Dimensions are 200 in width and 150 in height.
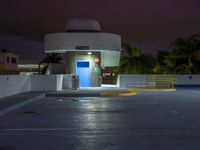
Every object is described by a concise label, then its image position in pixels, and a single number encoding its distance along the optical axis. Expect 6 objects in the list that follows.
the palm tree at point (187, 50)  37.64
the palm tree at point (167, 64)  37.32
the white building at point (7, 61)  73.25
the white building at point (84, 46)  25.32
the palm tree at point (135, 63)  32.84
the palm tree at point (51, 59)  67.55
